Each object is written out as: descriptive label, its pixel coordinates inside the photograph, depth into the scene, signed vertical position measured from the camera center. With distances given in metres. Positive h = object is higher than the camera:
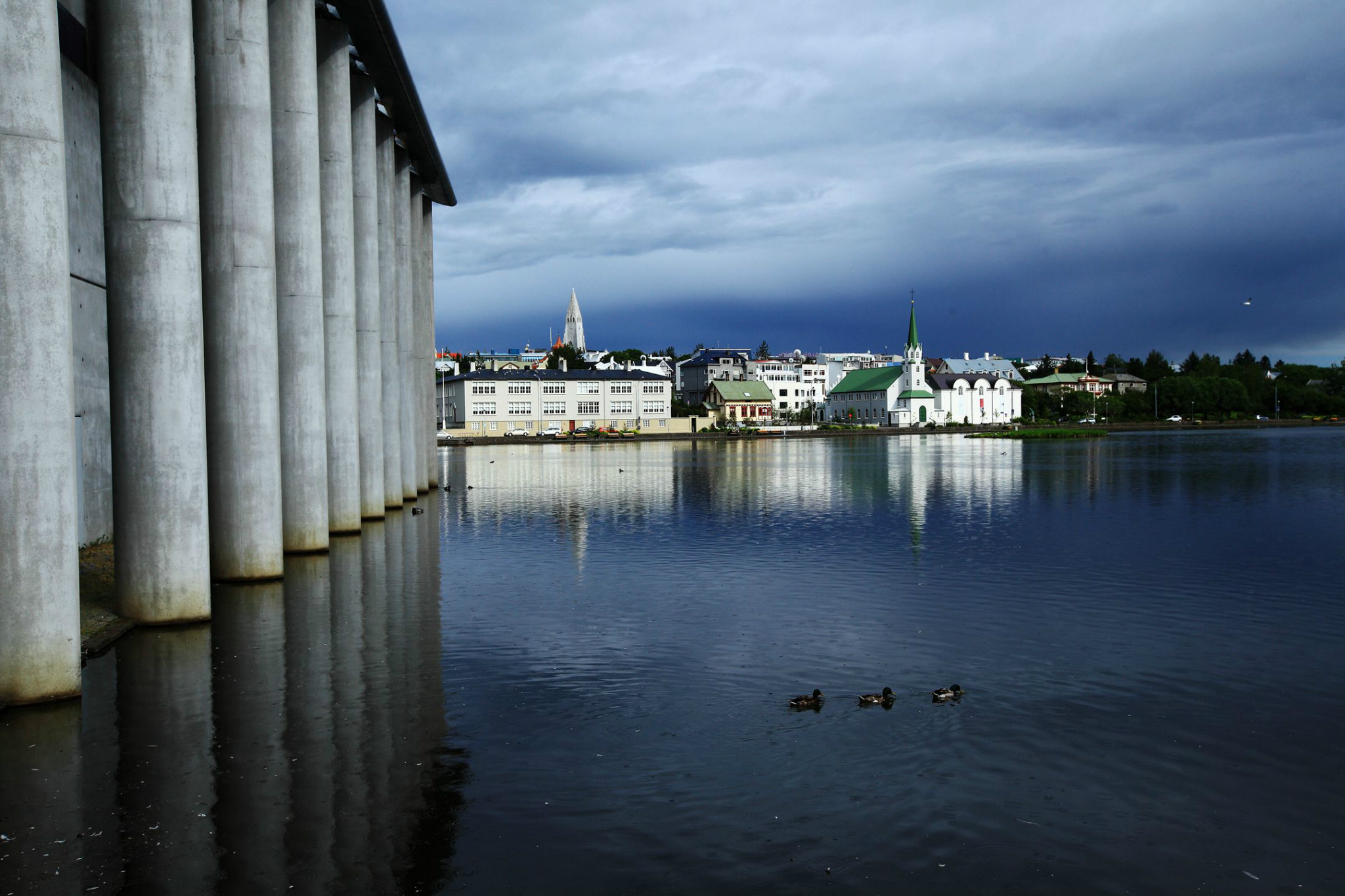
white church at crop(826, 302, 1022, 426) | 185.25 +2.76
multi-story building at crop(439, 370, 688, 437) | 138.25 +2.28
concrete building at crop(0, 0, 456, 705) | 11.49 +1.90
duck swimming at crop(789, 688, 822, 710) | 12.02 -3.11
